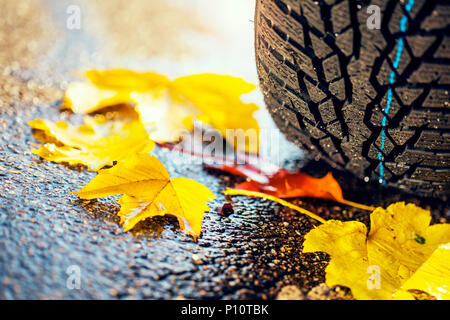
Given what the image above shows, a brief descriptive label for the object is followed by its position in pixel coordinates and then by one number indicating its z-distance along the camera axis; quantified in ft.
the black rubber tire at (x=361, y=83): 2.16
